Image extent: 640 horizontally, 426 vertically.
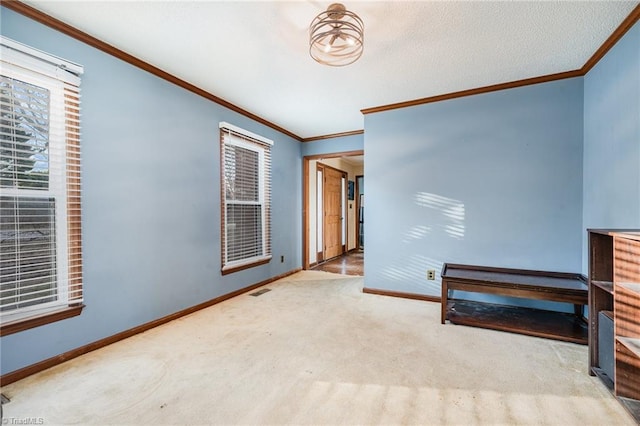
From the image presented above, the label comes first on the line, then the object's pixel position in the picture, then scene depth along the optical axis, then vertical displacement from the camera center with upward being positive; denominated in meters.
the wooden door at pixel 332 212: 6.04 +0.00
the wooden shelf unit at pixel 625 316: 1.54 -0.59
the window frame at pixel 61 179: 1.87 +0.23
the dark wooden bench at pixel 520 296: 2.37 -0.74
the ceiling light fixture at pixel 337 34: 1.84 +1.24
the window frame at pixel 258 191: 3.47 +0.31
